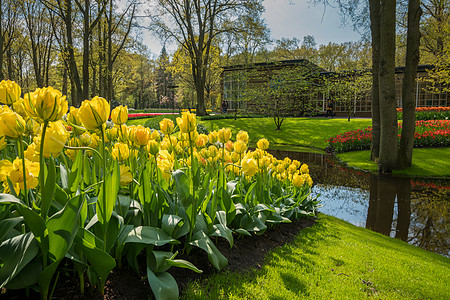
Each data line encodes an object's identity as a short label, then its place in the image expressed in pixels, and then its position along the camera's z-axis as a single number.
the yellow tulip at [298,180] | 3.86
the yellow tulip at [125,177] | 1.47
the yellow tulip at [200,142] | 2.32
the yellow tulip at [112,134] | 2.10
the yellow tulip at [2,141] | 1.29
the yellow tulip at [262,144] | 3.04
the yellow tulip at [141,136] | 1.74
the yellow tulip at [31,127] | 1.40
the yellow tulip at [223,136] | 2.34
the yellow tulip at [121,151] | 1.78
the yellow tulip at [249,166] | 2.32
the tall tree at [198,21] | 22.00
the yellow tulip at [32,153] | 1.43
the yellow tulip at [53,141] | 1.17
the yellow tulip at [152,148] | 2.14
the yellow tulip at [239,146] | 2.60
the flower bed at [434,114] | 17.75
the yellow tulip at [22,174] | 1.19
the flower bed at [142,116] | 25.48
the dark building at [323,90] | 21.17
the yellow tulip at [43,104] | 1.04
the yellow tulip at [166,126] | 2.26
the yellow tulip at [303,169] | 4.27
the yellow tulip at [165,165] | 2.11
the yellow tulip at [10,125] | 1.15
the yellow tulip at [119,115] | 1.62
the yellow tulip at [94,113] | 1.30
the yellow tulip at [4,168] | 1.23
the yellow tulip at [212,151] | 2.57
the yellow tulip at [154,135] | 2.30
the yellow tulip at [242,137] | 2.69
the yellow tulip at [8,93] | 1.46
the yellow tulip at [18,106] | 1.50
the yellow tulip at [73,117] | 1.75
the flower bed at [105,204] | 1.14
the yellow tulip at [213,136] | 2.43
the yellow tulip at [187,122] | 1.93
